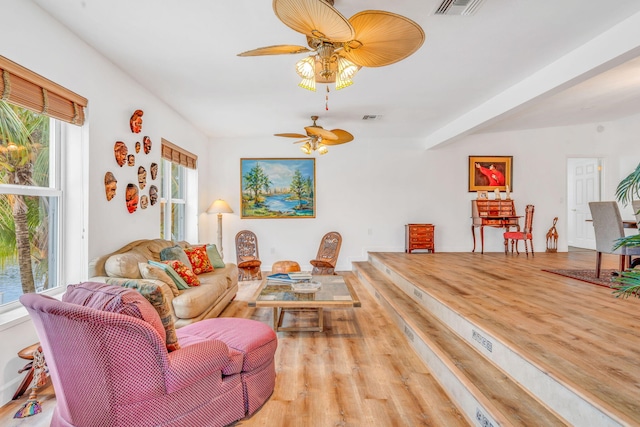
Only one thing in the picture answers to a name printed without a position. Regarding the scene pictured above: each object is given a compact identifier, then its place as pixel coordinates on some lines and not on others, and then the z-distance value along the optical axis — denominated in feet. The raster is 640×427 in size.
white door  25.31
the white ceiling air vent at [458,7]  8.07
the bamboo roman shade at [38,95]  7.52
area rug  13.62
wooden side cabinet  22.88
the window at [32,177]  8.13
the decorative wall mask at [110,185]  11.25
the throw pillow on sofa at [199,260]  14.61
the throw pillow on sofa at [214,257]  15.94
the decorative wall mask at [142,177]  13.58
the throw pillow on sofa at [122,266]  10.27
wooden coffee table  10.76
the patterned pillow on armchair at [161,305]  6.34
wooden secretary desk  22.24
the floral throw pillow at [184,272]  12.13
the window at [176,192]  16.98
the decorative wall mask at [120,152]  11.82
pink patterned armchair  5.37
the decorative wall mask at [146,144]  13.99
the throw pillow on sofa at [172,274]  11.29
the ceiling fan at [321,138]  14.52
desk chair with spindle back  21.11
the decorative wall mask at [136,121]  12.89
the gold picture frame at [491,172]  23.80
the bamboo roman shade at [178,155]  16.20
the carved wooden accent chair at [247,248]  21.63
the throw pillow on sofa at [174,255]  12.93
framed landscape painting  23.22
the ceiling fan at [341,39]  5.52
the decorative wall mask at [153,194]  14.61
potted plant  4.47
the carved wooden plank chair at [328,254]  21.02
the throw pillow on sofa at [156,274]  10.31
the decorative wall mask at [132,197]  12.70
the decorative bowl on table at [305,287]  11.86
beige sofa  10.28
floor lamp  21.16
